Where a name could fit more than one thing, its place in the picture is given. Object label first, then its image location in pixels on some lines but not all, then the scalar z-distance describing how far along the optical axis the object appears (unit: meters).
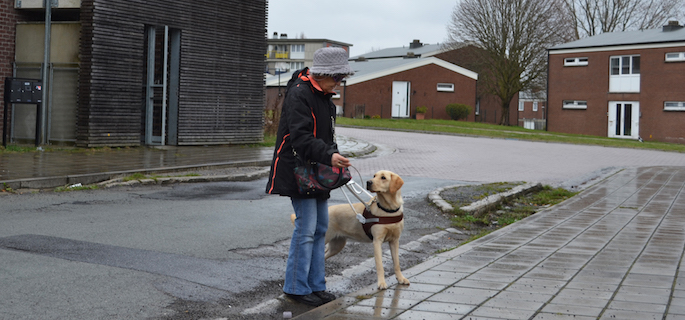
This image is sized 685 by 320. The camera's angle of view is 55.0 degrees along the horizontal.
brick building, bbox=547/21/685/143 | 40.19
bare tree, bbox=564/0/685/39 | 55.38
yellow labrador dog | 4.91
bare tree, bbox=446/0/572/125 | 49.47
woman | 4.47
